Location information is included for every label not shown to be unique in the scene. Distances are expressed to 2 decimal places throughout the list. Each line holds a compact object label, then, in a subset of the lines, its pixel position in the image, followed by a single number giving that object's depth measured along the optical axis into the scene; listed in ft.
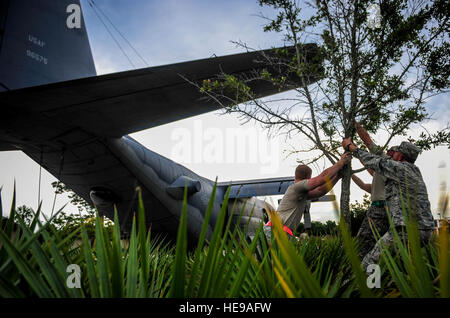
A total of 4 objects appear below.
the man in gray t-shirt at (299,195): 13.71
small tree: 15.03
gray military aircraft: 17.54
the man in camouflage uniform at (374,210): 13.81
